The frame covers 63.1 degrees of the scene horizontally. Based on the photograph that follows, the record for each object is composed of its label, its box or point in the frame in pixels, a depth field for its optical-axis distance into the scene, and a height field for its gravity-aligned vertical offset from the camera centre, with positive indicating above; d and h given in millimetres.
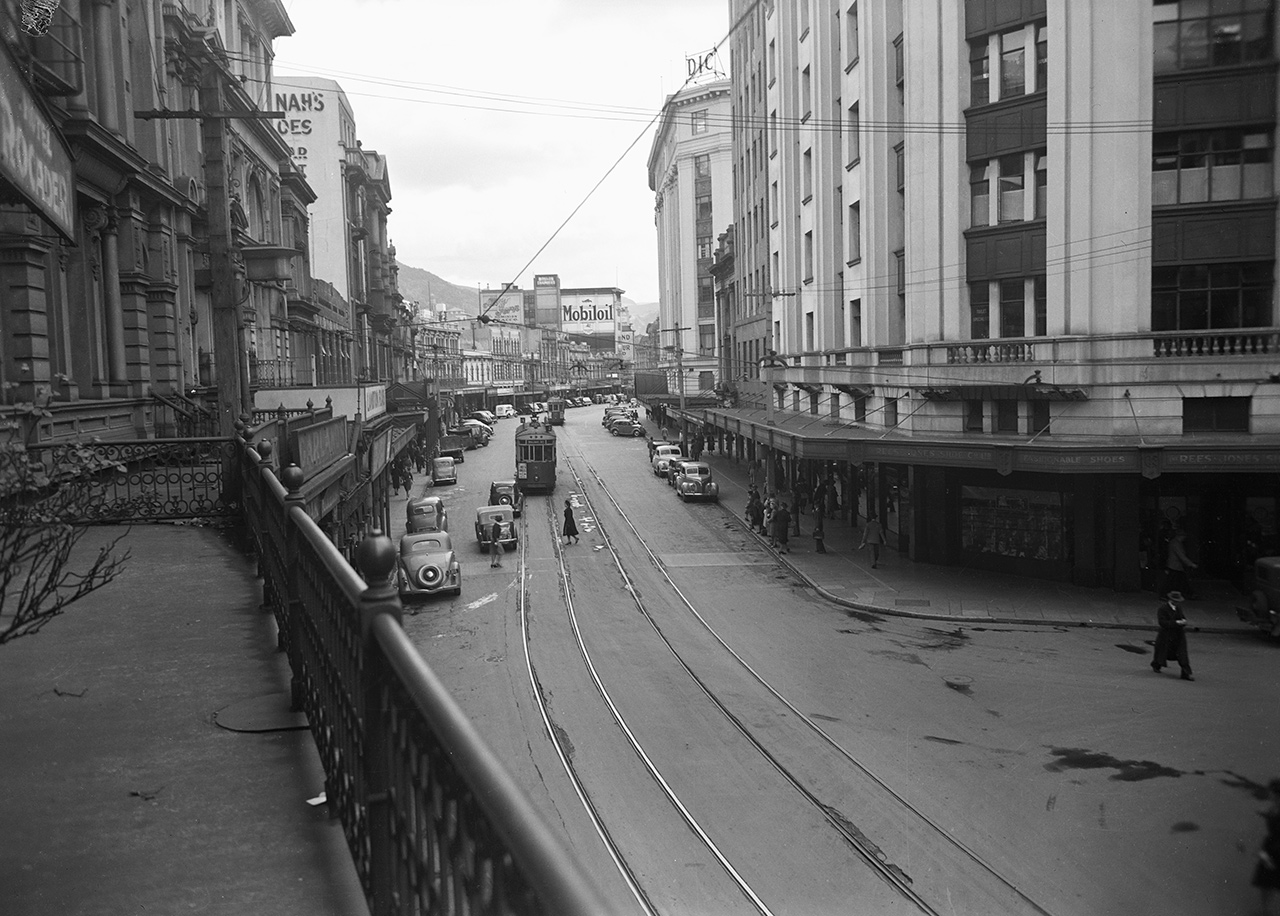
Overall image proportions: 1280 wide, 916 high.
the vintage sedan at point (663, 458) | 55812 -4089
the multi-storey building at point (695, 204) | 102312 +18895
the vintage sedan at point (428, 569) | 27344 -4728
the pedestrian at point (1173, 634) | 17359 -4518
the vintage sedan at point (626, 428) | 88438 -3781
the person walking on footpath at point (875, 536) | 29781 -4593
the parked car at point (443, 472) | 55250 -4409
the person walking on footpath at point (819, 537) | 32844 -5046
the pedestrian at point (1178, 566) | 23484 -4540
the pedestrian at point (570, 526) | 35594 -4820
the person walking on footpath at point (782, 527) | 33000 -4710
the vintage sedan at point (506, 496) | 43031 -4519
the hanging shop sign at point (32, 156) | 6129 +1554
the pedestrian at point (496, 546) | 32028 -4945
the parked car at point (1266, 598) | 20516 -4691
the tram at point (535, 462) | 48969 -3558
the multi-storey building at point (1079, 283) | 24656 +2141
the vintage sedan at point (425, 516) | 35281 -4340
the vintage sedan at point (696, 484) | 46250 -4581
